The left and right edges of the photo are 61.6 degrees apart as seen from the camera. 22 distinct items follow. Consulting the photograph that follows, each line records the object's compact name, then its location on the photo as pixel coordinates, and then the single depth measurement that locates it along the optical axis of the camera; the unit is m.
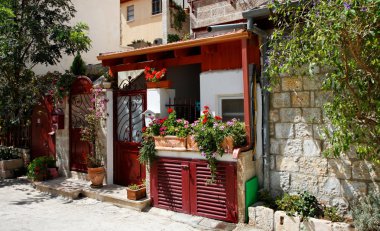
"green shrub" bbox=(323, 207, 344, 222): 5.67
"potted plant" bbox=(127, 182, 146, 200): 7.44
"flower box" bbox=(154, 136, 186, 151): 6.75
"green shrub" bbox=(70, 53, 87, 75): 11.95
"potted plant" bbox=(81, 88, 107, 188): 8.65
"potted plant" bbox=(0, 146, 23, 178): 10.78
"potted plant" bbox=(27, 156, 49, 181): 9.76
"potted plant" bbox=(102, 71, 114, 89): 8.70
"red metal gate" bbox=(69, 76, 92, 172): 9.62
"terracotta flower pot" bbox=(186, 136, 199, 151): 6.54
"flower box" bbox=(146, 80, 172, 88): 7.66
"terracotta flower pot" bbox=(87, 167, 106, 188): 8.61
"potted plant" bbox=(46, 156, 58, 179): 10.05
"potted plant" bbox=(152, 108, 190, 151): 6.80
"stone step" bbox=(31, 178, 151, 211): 7.38
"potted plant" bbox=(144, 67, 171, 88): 7.61
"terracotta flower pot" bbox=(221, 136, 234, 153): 6.09
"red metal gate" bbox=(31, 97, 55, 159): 10.75
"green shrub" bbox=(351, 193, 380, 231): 4.91
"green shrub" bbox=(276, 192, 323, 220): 5.63
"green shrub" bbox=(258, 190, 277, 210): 6.22
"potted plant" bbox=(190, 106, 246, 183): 6.15
